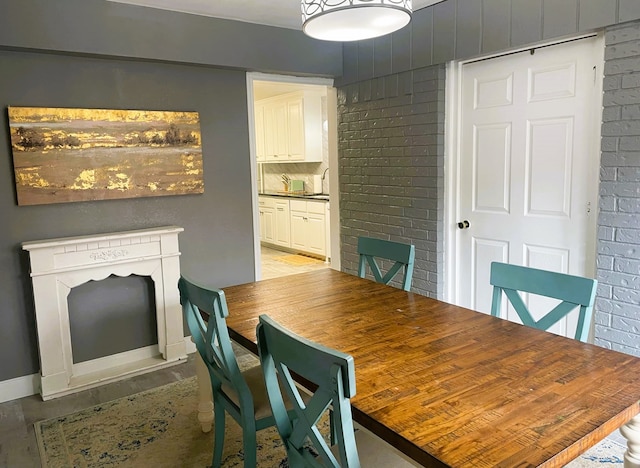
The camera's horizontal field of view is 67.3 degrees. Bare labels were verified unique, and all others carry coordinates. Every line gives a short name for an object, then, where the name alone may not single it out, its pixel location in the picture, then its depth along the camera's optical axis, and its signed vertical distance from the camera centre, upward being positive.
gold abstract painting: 2.89 +0.14
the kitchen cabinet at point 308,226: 6.39 -0.76
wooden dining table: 1.08 -0.60
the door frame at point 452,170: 3.34 -0.03
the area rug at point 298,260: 6.49 -1.23
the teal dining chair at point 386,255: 2.49 -0.47
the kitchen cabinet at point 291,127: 6.54 +0.63
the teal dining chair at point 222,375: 1.75 -0.81
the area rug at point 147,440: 2.27 -1.35
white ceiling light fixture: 1.67 +0.56
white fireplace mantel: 2.90 -0.72
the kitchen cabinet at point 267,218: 7.39 -0.73
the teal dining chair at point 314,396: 1.12 -0.58
